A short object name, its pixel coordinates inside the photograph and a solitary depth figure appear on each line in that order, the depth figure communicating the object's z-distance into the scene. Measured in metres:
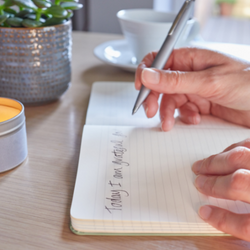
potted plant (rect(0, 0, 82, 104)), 0.55
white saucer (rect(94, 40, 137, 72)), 0.80
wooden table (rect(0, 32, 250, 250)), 0.33
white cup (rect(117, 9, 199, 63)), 0.76
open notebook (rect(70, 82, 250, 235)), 0.33
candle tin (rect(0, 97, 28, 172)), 0.39
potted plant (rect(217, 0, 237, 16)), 5.93
